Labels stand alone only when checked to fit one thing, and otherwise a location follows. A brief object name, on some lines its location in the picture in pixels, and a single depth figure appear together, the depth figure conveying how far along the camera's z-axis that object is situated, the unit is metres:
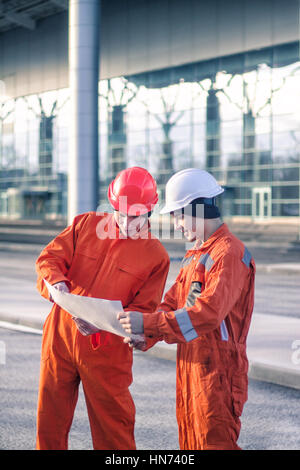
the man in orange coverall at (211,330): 2.65
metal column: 20.22
